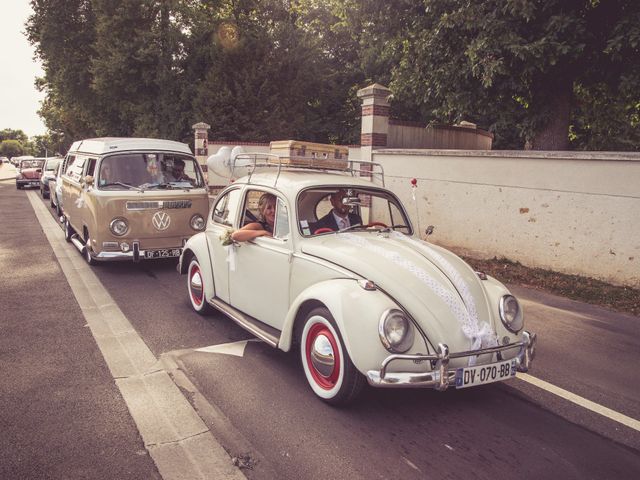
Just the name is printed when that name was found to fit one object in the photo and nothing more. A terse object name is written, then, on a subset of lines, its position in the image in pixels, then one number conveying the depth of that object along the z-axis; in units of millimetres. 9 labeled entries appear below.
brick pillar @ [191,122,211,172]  22047
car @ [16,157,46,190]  27953
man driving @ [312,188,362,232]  4895
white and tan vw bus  7816
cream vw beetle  3439
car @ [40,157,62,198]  22542
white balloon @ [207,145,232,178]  9117
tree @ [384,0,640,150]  9305
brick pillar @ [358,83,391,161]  12789
